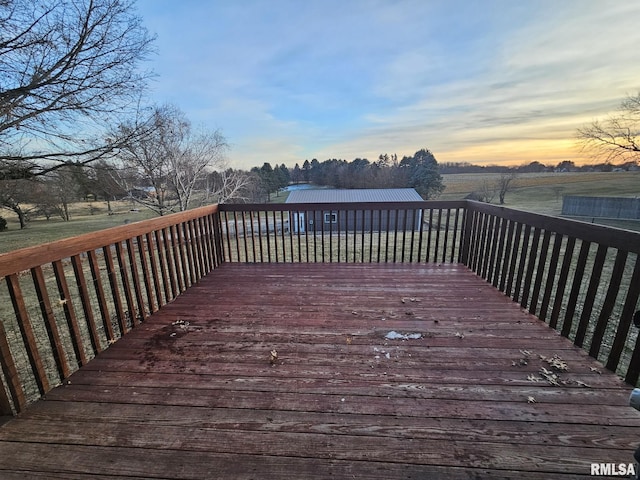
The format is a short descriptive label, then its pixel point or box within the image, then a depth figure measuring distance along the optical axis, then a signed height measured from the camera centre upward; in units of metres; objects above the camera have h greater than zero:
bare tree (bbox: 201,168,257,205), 13.68 -0.18
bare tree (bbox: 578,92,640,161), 11.55 +1.46
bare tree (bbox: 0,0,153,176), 4.45 +1.93
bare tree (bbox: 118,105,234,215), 9.30 +0.69
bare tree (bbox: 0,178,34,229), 5.90 -0.08
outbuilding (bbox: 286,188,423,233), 16.26 -1.15
